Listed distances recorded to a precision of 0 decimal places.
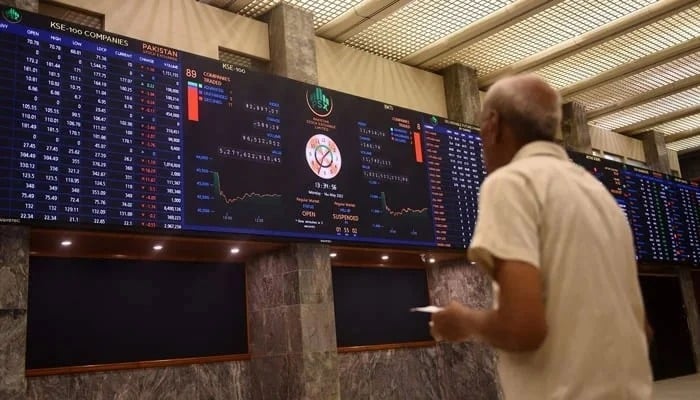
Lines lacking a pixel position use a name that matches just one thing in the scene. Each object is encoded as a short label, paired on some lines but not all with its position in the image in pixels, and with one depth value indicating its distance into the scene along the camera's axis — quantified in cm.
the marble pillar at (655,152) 1338
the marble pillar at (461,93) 962
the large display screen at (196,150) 502
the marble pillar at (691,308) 1247
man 124
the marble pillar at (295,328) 643
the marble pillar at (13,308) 465
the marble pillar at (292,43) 745
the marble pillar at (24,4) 529
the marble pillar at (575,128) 1141
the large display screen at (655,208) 1072
